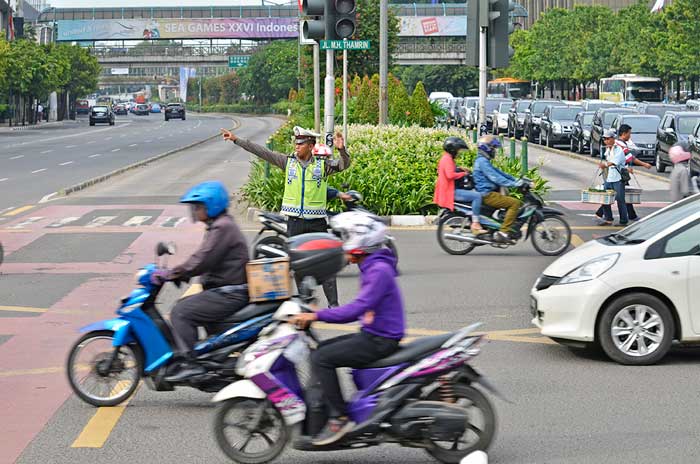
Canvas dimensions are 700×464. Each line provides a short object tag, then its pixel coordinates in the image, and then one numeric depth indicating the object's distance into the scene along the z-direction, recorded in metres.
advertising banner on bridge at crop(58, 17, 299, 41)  127.25
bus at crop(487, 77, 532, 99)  92.25
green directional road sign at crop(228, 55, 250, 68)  134.25
